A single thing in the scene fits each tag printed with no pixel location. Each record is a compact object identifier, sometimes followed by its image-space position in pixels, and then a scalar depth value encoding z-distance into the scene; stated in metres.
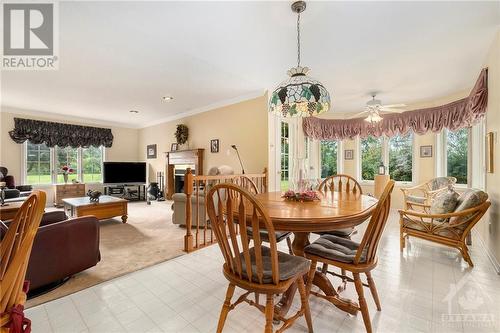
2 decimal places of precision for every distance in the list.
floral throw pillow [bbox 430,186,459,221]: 2.69
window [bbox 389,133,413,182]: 5.29
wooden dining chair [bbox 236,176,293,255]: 1.92
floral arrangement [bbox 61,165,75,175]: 6.15
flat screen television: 6.60
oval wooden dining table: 1.34
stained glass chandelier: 1.85
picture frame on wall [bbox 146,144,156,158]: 7.19
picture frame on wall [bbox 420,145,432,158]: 4.94
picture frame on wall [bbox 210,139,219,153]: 5.22
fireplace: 5.59
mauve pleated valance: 3.01
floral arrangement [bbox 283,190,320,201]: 1.98
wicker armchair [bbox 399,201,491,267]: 2.37
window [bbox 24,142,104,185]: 5.87
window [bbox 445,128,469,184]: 4.53
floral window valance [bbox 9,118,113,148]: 5.55
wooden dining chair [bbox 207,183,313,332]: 1.18
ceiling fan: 4.15
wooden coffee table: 3.87
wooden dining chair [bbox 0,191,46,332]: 0.89
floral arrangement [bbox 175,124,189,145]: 5.92
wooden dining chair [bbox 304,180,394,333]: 1.40
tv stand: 6.76
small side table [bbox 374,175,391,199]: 4.83
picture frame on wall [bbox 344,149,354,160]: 6.09
